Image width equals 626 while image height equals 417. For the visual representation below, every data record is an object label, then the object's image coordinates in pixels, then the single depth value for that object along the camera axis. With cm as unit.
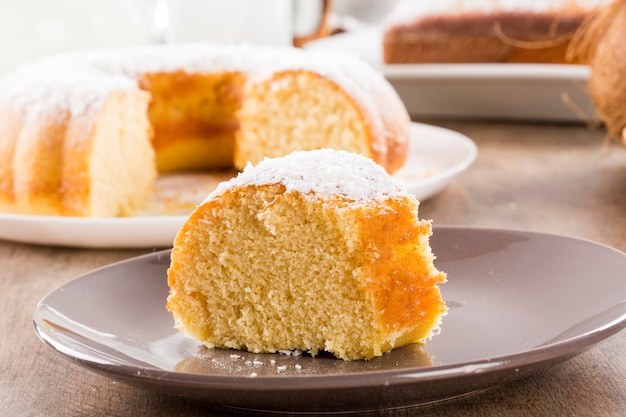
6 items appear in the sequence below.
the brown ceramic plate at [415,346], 51
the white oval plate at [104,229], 72
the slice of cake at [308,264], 56
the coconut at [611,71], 79
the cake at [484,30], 112
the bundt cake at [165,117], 80
